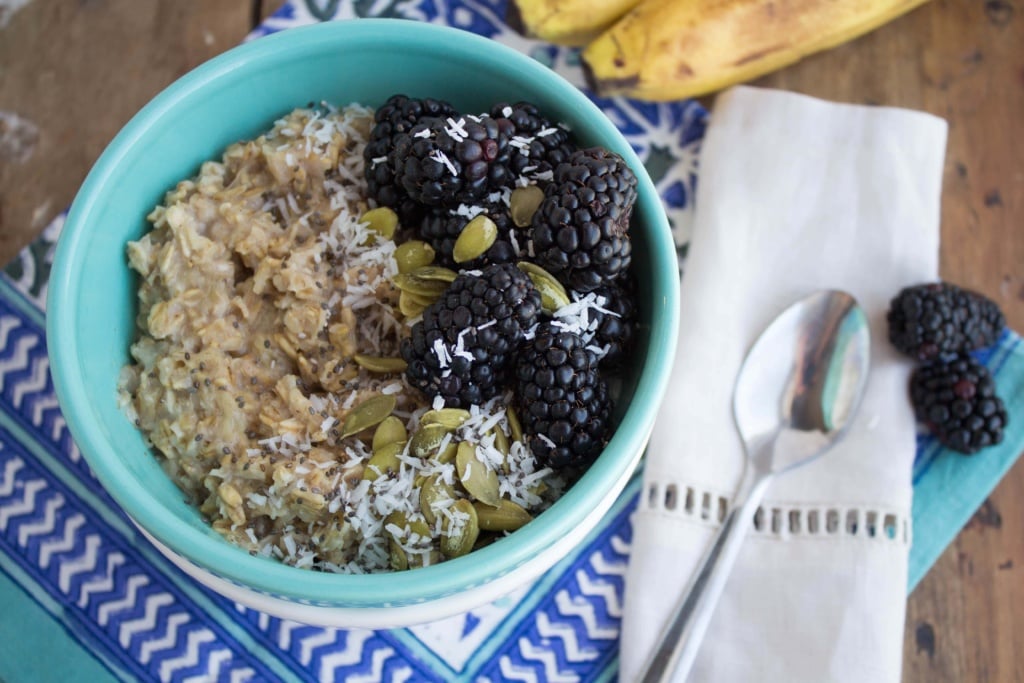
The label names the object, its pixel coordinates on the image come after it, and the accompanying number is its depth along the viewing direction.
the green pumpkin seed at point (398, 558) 0.38
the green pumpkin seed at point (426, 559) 0.38
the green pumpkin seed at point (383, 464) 0.38
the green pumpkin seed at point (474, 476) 0.37
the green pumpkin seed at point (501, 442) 0.38
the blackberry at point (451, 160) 0.37
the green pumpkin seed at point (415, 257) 0.39
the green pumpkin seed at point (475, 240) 0.38
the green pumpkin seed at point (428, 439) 0.38
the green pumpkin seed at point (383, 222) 0.39
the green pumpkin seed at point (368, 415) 0.38
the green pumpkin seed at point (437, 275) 0.38
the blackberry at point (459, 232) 0.38
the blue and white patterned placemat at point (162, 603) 0.42
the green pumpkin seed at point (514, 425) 0.38
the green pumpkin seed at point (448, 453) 0.38
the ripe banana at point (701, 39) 0.46
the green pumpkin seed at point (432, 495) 0.37
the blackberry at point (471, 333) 0.36
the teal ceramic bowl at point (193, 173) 0.36
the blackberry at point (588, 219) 0.37
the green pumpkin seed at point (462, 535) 0.37
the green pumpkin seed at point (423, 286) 0.39
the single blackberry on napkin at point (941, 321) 0.44
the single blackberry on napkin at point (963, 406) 0.44
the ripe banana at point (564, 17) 0.46
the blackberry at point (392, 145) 0.39
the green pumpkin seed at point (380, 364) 0.39
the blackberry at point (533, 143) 0.38
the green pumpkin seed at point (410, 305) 0.39
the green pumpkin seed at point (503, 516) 0.38
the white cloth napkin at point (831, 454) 0.43
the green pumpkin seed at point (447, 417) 0.37
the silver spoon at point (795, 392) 0.44
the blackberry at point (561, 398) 0.37
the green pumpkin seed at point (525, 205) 0.38
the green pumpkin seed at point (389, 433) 0.38
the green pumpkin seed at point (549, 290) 0.38
